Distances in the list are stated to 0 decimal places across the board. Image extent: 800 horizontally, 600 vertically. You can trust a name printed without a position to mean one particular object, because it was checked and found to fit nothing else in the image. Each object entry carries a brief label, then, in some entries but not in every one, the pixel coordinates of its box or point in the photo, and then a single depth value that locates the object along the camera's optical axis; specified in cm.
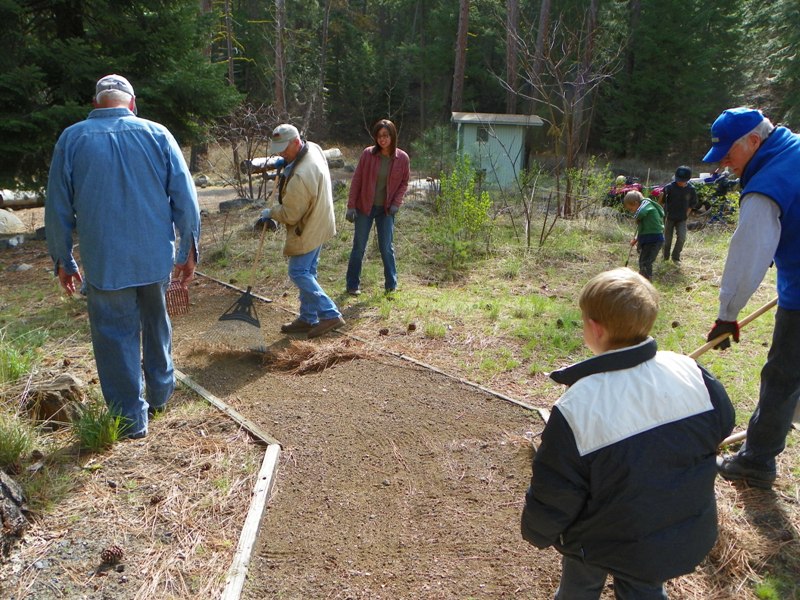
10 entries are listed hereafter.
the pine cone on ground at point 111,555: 266
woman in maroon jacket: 661
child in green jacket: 785
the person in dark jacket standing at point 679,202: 910
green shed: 1867
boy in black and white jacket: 175
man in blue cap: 289
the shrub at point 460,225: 890
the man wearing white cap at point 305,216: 529
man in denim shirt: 342
